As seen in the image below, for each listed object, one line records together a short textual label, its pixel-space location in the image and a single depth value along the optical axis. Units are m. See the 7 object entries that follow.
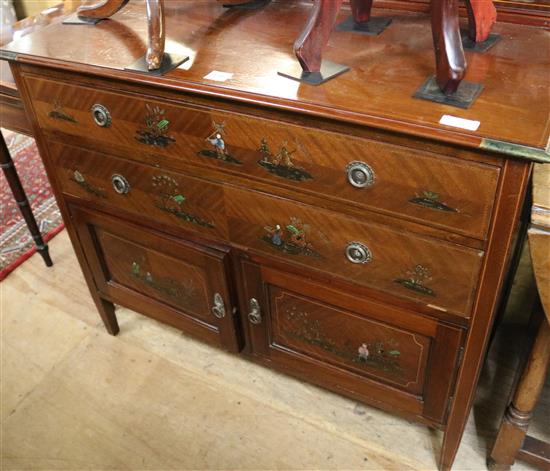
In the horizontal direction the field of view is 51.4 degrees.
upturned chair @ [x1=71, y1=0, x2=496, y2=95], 0.98
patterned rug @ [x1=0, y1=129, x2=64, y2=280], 2.28
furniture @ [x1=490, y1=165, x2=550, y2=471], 0.97
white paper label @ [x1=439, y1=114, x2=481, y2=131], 0.92
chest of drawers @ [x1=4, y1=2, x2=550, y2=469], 0.98
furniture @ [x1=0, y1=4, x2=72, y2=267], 1.68
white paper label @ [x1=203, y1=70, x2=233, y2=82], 1.13
